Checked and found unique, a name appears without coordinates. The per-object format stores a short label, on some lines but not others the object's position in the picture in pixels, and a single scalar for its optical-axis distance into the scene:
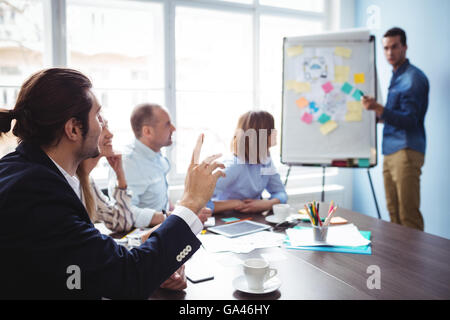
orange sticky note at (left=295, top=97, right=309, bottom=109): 2.71
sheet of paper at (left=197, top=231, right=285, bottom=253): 1.22
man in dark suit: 0.70
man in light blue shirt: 2.00
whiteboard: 2.60
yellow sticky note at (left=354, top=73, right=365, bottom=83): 2.61
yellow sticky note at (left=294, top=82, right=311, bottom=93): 2.70
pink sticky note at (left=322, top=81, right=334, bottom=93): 2.69
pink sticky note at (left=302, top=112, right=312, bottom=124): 2.70
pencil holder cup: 1.29
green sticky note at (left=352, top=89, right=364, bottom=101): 2.63
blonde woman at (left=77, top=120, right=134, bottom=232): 1.35
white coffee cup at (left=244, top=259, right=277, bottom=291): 0.88
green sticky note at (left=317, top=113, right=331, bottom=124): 2.69
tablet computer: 1.40
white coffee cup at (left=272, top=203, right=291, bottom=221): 1.58
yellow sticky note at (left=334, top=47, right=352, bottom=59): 2.60
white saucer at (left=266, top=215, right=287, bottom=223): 1.57
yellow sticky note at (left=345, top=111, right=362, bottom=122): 2.64
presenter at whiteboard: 2.64
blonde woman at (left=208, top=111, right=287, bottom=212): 2.03
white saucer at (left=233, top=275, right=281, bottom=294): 0.88
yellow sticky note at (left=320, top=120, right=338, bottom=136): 2.68
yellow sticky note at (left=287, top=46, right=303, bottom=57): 2.66
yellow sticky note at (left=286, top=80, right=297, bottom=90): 2.71
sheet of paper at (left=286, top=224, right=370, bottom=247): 1.27
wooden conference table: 0.89
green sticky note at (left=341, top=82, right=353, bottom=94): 2.65
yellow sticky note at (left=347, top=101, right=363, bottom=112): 2.64
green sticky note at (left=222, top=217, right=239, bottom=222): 1.62
